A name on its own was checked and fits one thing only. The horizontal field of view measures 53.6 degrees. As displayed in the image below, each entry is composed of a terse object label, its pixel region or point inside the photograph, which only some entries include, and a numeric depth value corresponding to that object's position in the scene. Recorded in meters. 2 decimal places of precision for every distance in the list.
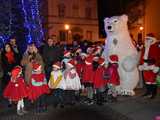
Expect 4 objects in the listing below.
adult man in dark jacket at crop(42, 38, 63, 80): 4.43
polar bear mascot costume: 4.80
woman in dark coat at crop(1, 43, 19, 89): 4.52
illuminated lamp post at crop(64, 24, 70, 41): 18.14
